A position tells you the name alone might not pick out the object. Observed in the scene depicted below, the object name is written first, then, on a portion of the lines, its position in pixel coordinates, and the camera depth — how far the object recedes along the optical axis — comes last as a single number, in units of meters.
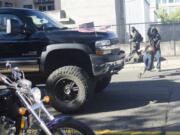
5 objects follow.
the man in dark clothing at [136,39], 21.48
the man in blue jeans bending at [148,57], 16.62
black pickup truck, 9.20
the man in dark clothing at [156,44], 16.94
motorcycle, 5.07
